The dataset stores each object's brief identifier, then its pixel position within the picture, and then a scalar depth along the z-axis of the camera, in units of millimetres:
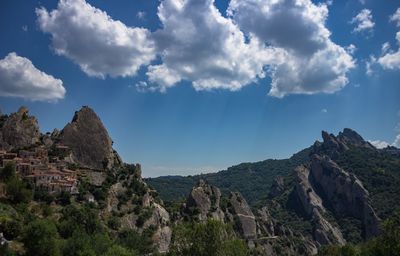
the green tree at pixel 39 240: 74375
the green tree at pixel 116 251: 74250
